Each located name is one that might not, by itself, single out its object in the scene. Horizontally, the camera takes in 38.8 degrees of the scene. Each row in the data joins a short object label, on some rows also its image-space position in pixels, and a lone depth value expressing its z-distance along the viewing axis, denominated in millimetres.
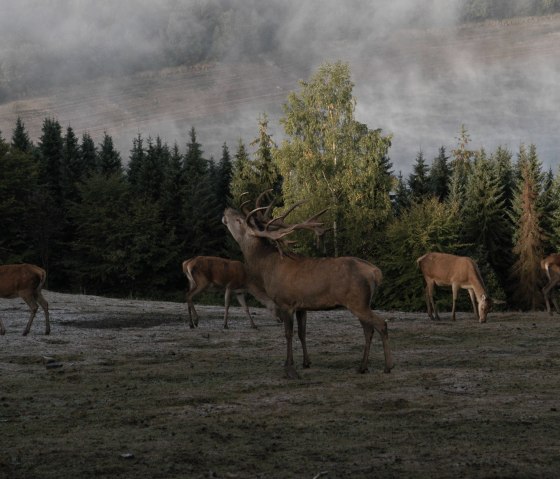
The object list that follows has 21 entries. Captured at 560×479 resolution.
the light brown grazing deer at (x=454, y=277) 22788
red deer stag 12500
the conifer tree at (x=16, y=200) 63969
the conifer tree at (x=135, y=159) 80125
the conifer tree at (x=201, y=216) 69062
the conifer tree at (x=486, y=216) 62500
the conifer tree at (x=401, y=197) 68081
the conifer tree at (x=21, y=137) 79562
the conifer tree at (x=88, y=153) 78981
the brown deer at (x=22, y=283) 18688
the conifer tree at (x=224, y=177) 77438
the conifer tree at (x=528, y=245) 58562
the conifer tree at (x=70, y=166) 74500
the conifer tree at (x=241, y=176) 65500
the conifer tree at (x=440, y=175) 73188
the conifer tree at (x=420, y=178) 69375
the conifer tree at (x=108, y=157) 80375
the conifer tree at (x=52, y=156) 76625
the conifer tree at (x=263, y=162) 66188
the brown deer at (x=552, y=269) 24938
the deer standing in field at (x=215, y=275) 21797
